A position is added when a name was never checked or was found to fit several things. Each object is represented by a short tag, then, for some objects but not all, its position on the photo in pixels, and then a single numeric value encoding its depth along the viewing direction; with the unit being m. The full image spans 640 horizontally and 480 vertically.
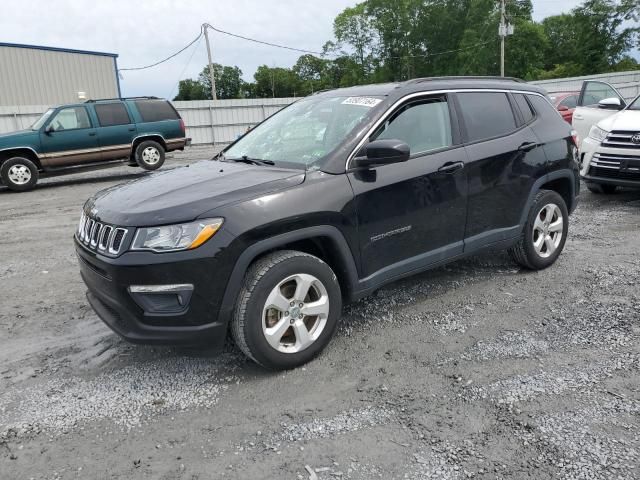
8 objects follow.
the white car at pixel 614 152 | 6.78
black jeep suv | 2.85
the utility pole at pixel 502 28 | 40.38
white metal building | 24.44
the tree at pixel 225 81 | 90.56
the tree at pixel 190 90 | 89.78
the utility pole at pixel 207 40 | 36.47
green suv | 11.23
